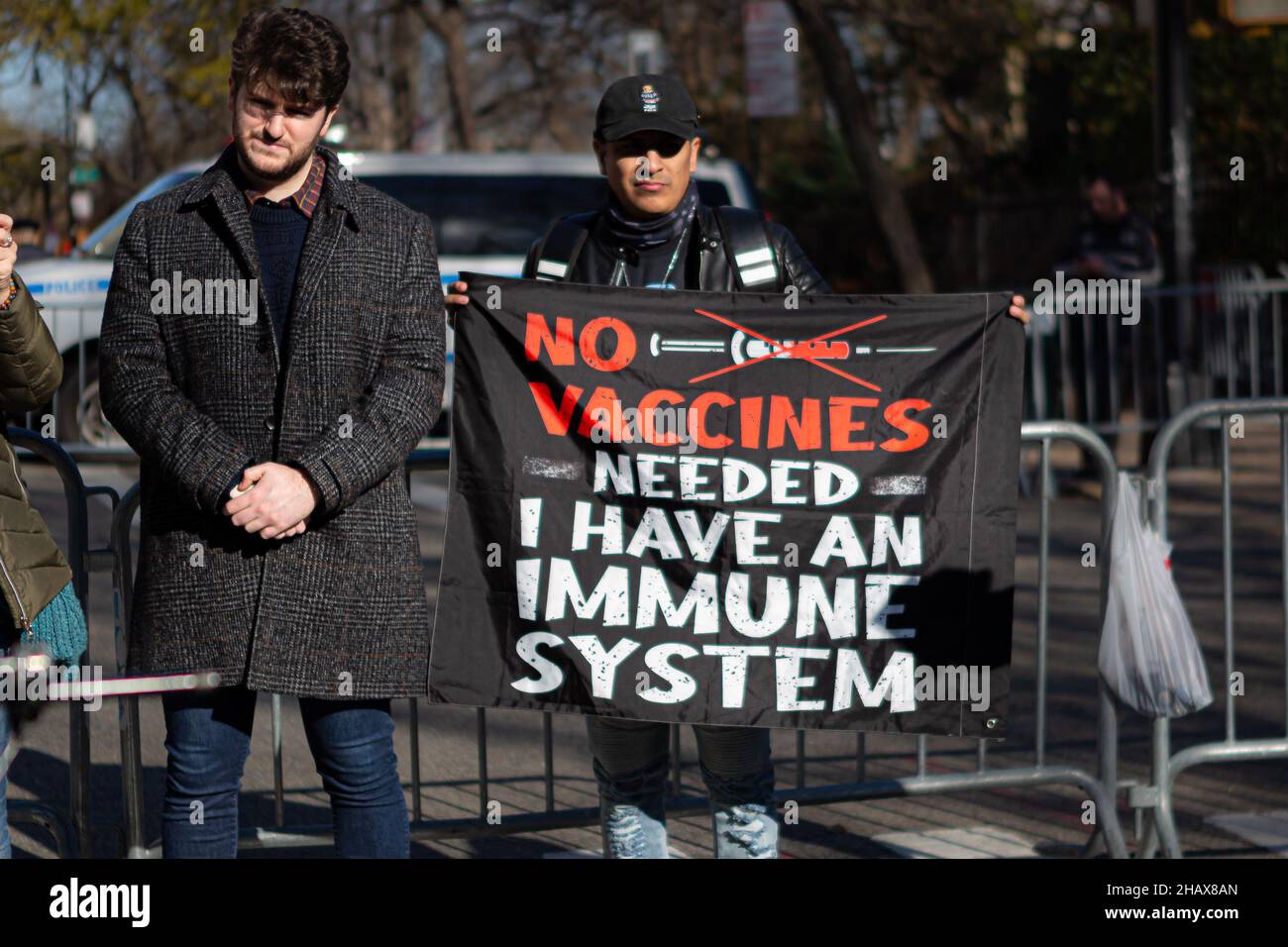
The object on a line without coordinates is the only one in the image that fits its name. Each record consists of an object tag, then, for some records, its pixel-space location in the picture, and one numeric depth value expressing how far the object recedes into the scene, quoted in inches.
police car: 452.4
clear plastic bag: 171.6
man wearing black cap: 155.6
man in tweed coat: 134.8
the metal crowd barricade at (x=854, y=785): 171.6
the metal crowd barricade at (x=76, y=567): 169.0
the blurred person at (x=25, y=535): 132.4
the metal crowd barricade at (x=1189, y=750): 180.2
